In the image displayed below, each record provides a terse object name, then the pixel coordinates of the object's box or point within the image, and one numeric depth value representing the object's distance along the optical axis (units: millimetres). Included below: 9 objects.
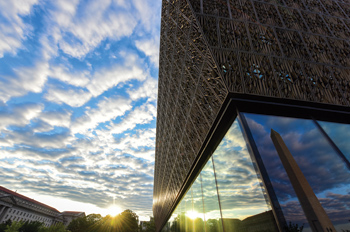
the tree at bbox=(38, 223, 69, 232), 40956
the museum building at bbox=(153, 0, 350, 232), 5379
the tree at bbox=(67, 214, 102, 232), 57625
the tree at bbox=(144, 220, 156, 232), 69850
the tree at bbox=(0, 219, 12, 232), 44469
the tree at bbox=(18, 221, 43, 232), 48219
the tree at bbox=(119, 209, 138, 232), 60656
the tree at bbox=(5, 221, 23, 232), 33825
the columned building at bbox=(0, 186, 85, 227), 56638
